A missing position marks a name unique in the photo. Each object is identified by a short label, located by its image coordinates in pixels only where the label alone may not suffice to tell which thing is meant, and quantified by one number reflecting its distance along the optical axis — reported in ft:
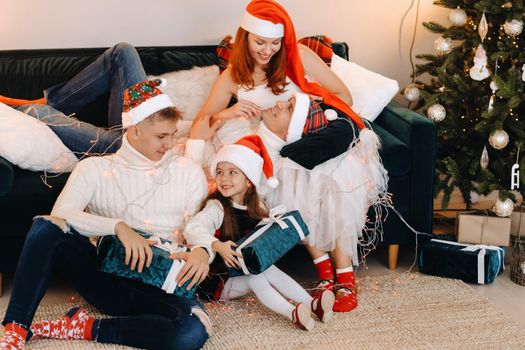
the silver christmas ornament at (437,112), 11.02
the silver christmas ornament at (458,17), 11.08
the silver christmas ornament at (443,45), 11.31
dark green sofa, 9.05
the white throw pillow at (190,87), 10.76
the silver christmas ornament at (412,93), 11.61
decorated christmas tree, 10.32
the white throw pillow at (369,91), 10.82
